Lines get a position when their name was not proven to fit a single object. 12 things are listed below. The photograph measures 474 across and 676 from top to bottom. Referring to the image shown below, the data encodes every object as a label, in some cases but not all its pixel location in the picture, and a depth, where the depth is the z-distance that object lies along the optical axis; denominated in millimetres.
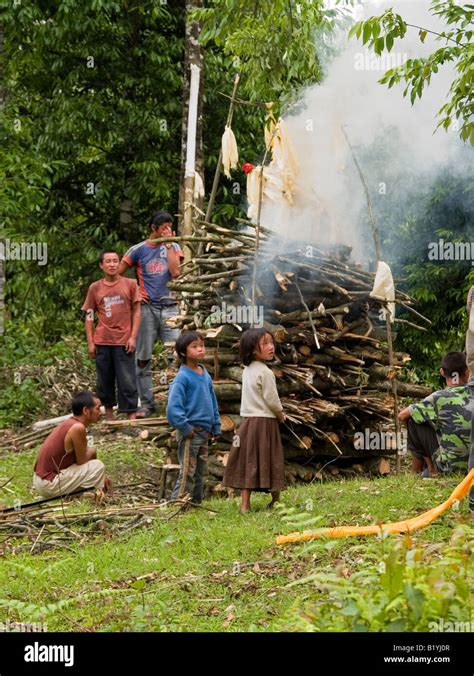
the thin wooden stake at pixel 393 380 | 11656
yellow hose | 7633
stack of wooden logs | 11281
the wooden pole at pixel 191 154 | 14109
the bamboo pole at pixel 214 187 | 12078
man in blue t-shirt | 13047
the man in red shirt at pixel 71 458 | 10258
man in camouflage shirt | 10141
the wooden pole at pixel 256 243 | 10852
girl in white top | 9414
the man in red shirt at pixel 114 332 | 12961
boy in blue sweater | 9711
